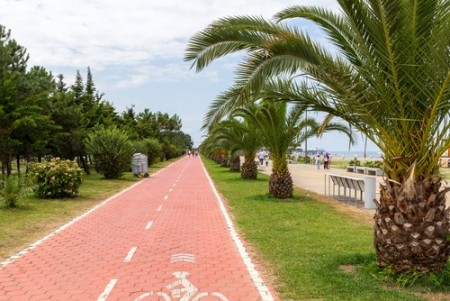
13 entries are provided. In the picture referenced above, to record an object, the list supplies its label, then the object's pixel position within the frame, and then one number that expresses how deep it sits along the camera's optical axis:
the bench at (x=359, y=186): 15.64
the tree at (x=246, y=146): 30.27
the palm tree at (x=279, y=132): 17.73
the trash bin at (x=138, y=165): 31.88
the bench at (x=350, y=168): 39.88
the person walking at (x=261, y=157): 55.87
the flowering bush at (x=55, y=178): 17.41
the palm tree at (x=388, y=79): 6.11
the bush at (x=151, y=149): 49.74
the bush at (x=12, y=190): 14.51
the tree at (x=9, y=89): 19.97
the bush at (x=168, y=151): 77.40
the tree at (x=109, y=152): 29.06
